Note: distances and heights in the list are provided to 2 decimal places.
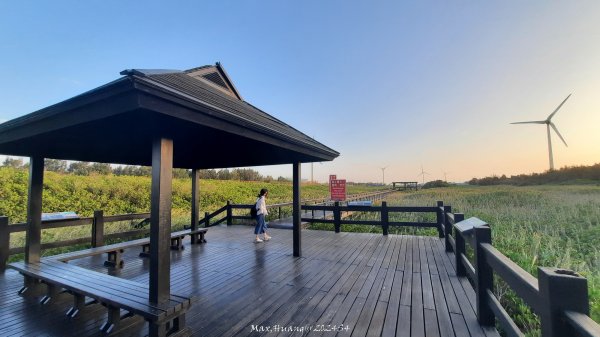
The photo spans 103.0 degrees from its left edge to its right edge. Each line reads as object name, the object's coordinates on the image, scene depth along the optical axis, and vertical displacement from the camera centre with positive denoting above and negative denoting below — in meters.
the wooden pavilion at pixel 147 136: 1.89 +0.64
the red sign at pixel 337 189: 10.27 -0.25
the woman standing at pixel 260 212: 6.10 -0.70
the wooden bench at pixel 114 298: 2.13 -1.08
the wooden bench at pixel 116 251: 3.90 -1.12
